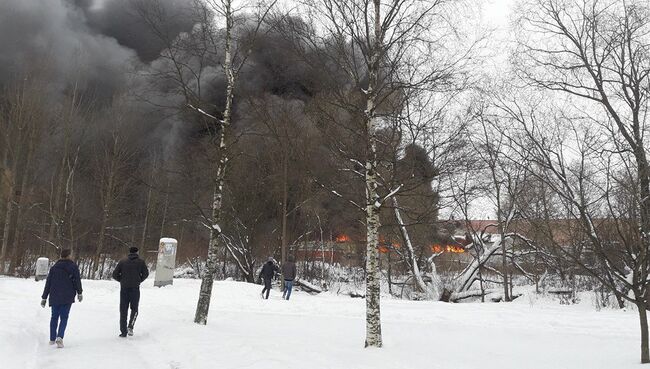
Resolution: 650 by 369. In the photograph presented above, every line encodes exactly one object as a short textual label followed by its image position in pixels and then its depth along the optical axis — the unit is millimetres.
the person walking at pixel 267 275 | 14445
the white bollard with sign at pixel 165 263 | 15234
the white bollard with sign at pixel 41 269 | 16186
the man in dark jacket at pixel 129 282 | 6797
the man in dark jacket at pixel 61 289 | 6062
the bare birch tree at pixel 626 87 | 5969
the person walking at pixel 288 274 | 14289
